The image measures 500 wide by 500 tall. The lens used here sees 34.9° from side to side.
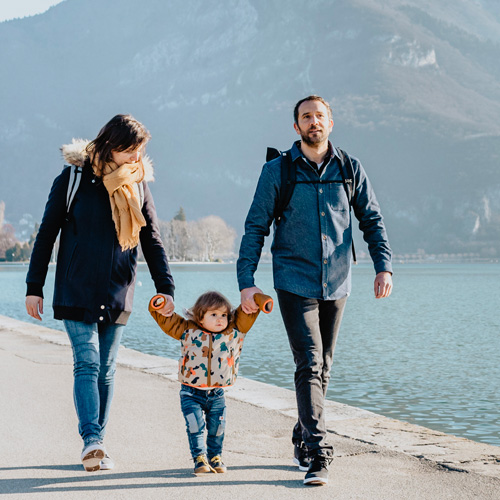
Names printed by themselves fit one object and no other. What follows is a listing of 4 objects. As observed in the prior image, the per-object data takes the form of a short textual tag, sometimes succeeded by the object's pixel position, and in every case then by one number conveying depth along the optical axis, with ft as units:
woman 14.66
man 14.37
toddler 14.29
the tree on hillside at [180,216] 604.33
